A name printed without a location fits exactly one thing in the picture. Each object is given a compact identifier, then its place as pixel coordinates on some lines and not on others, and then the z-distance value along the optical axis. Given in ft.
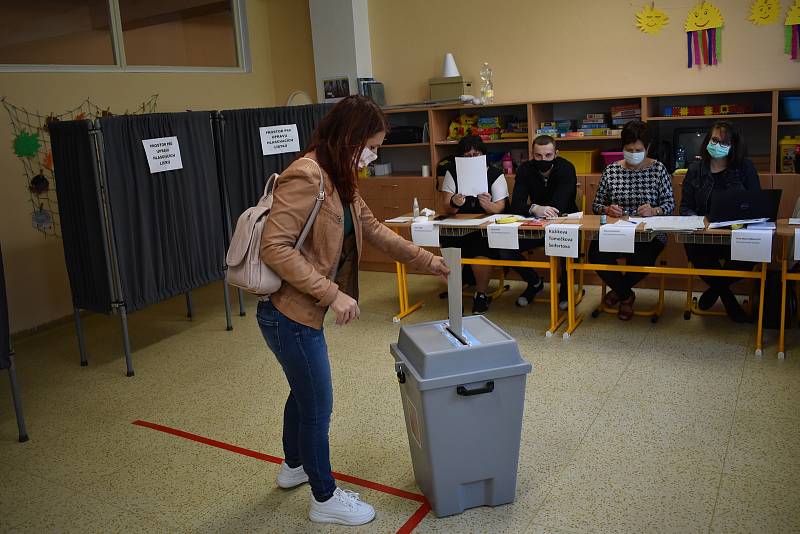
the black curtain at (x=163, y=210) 13.52
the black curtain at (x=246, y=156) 15.88
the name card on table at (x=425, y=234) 15.11
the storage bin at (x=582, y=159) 17.75
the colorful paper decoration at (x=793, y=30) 15.90
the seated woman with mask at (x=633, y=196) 14.64
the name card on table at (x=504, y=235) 14.21
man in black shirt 15.75
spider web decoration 16.03
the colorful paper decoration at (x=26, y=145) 16.05
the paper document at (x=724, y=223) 12.86
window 16.22
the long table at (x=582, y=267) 12.75
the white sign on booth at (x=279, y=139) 16.46
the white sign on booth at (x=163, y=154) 13.96
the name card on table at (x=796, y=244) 11.76
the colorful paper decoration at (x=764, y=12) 16.12
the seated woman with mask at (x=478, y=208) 16.30
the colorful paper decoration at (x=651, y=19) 17.24
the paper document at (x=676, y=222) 13.03
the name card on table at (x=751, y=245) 12.12
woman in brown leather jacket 7.04
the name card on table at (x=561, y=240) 13.65
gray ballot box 7.64
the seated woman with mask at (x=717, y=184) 13.88
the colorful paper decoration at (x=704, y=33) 16.74
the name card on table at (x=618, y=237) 13.15
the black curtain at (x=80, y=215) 13.17
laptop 12.84
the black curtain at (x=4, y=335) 10.69
